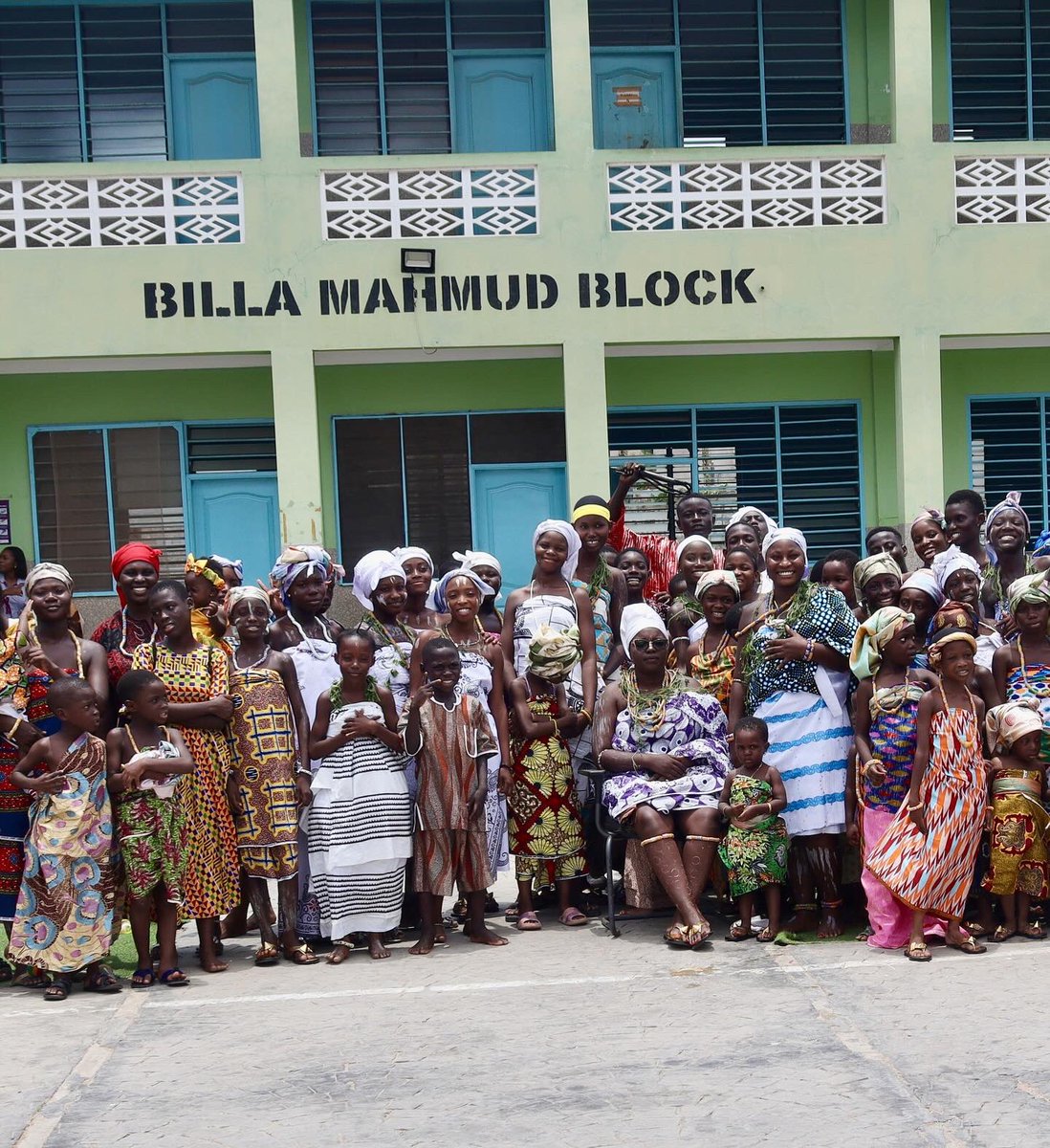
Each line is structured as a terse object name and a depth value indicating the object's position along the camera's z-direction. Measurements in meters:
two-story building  12.42
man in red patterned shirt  8.41
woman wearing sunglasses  6.34
